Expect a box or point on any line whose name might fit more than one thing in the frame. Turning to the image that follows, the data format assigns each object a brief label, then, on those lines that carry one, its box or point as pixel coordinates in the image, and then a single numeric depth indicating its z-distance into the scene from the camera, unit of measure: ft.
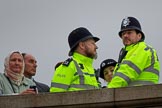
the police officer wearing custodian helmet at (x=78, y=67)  40.06
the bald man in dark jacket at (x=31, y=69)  44.75
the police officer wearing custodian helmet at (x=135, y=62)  38.86
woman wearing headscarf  40.91
